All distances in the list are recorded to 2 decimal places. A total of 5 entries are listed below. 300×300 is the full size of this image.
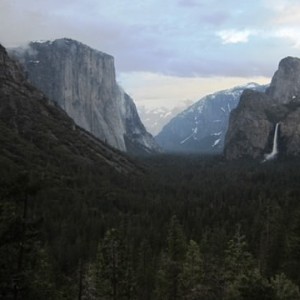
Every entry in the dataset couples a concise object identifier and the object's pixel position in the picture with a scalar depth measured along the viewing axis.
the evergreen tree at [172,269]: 58.78
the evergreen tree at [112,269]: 53.06
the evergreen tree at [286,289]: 46.59
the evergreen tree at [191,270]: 61.67
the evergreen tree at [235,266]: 47.68
